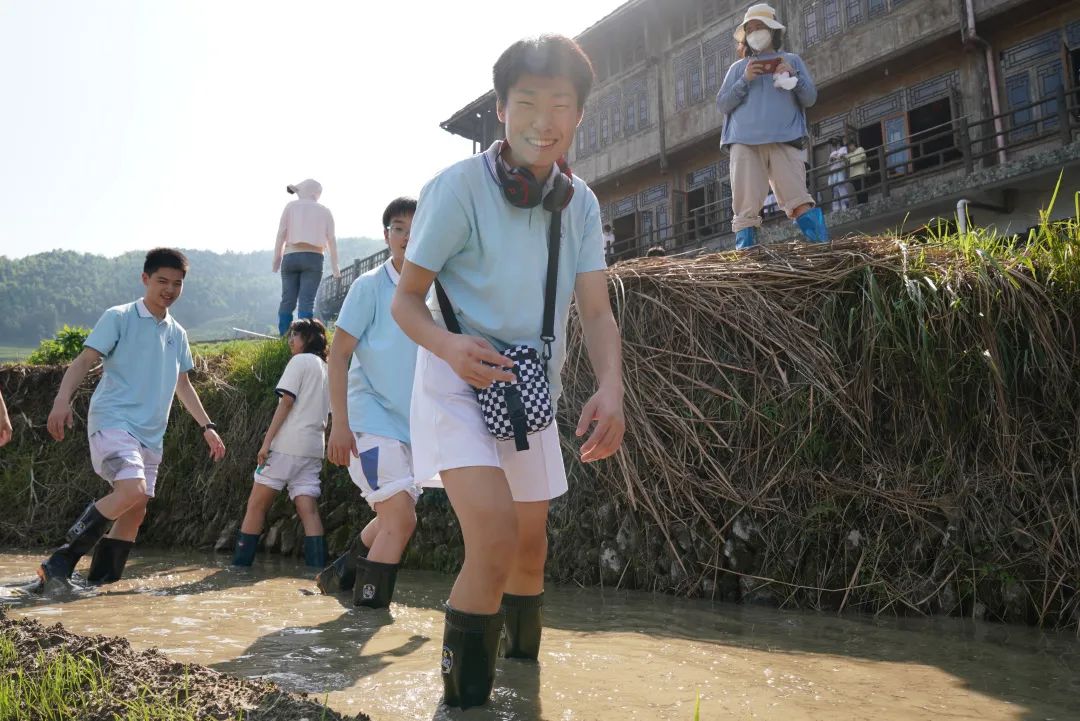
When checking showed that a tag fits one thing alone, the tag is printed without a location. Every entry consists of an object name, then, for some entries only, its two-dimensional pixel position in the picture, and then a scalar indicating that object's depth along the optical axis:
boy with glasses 3.93
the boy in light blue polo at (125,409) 4.84
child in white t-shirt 6.07
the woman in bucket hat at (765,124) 6.10
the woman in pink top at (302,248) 9.00
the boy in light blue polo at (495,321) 2.22
